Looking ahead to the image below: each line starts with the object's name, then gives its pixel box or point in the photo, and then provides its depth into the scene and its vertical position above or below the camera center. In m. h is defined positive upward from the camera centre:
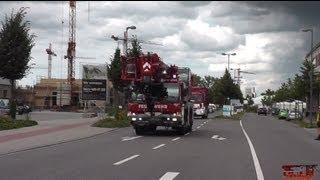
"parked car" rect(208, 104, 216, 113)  108.56 -1.97
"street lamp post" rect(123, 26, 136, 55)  50.78 +5.74
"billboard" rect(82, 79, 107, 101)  51.88 +0.64
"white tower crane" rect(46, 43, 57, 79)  178.60 +12.29
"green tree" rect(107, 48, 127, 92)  56.94 +2.29
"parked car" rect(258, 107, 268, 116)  114.62 -2.45
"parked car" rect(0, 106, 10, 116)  38.78 -0.90
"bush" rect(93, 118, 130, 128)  38.77 -1.68
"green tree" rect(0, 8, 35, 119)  34.69 +2.72
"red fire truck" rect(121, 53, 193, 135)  30.14 +0.20
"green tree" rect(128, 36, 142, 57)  49.46 +4.19
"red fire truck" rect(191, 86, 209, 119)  60.92 -0.37
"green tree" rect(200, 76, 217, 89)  187.52 +5.52
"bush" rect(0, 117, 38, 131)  31.20 -1.43
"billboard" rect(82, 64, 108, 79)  66.12 +2.83
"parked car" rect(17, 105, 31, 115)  66.51 -1.40
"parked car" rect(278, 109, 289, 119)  77.46 -2.04
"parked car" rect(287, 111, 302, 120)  71.56 -1.99
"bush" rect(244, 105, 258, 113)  152.50 -2.77
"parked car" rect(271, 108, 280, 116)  108.94 -2.45
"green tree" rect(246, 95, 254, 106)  176.35 -0.96
